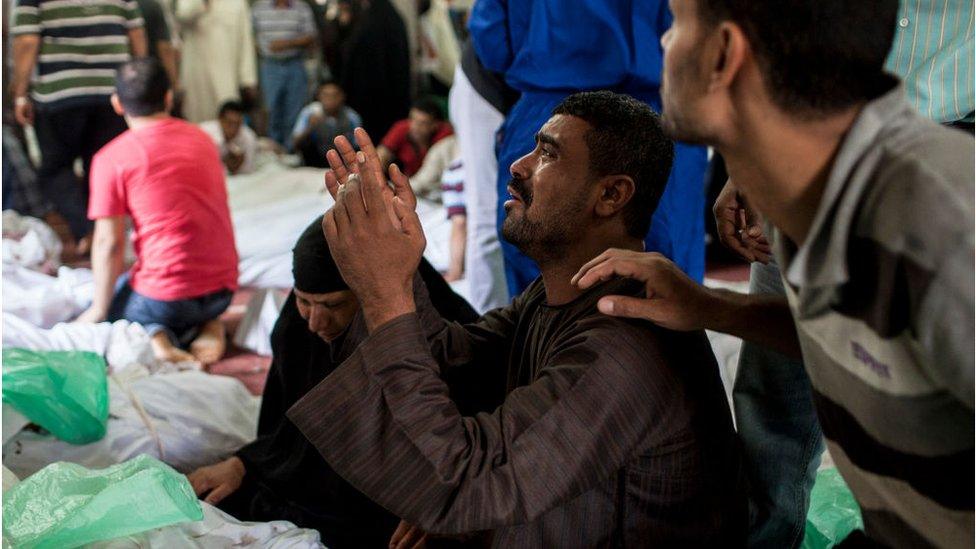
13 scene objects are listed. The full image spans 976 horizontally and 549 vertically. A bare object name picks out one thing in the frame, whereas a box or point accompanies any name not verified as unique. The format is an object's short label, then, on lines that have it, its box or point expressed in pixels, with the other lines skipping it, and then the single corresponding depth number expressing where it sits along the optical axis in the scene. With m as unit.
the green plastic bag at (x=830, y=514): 1.72
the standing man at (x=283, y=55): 7.07
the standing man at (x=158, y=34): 5.43
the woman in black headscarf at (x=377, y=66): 7.10
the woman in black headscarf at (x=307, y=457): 2.07
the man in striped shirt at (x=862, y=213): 0.80
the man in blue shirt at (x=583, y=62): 2.33
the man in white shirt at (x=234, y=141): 6.10
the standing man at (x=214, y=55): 6.99
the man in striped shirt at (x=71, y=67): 4.38
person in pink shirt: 3.38
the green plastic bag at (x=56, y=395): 2.22
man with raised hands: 1.13
